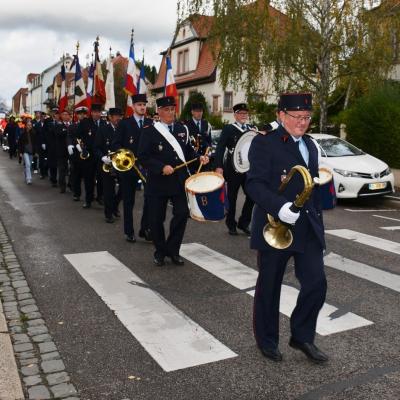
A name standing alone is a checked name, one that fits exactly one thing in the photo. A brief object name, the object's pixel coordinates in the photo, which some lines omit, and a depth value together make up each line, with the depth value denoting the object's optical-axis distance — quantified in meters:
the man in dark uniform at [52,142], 15.53
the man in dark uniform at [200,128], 9.52
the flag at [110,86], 14.00
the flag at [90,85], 16.65
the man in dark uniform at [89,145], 12.20
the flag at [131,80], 12.45
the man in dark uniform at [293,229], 4.02
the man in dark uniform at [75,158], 12.84
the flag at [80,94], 16.11
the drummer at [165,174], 7.07
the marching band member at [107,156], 10.44
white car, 12.80
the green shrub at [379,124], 16.92
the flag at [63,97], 17.24
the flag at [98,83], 16.03
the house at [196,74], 36.34
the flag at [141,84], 12.38
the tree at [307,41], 17.95
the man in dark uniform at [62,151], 14.58
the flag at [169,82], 10.66
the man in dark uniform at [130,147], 8.76
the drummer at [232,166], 8.93
